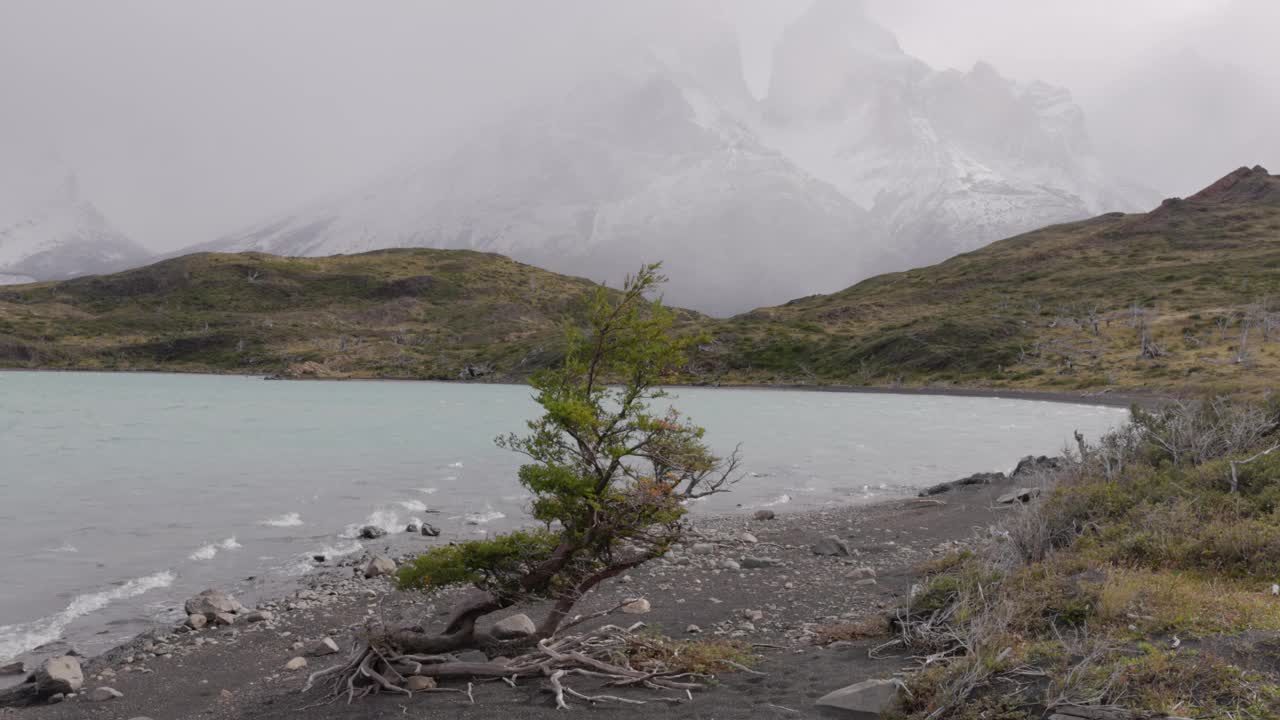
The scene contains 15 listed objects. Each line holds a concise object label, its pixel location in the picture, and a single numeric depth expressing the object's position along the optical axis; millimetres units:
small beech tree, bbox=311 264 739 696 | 10672
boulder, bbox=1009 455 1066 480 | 27594
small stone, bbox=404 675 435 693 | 10305
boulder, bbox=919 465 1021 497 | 28812
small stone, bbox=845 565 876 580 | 16445
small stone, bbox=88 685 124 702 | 11398
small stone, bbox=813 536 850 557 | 19047
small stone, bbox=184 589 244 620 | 15188
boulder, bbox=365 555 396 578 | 18438
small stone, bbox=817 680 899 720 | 8172
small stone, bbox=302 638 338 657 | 13250
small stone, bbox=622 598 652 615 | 14445
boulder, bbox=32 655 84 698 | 11398
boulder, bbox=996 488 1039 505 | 21022
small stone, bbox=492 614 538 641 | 12156
